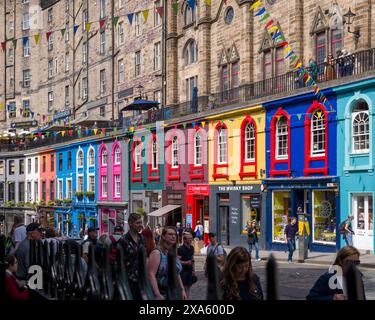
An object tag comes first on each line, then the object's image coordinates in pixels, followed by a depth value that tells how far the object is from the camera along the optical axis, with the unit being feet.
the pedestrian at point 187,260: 36.79
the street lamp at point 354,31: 96.48
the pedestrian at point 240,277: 20.95
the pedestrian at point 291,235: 86.79
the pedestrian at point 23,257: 33.72
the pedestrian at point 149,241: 31.30
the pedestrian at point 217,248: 39.80
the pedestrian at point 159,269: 26.71
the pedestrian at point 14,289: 21.54
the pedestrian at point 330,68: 96.45
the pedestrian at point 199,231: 117.70
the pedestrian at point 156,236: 71.92
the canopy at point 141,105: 140.97
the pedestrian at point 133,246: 22.00
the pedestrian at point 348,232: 87.10
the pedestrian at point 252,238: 92.68
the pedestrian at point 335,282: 21.21
